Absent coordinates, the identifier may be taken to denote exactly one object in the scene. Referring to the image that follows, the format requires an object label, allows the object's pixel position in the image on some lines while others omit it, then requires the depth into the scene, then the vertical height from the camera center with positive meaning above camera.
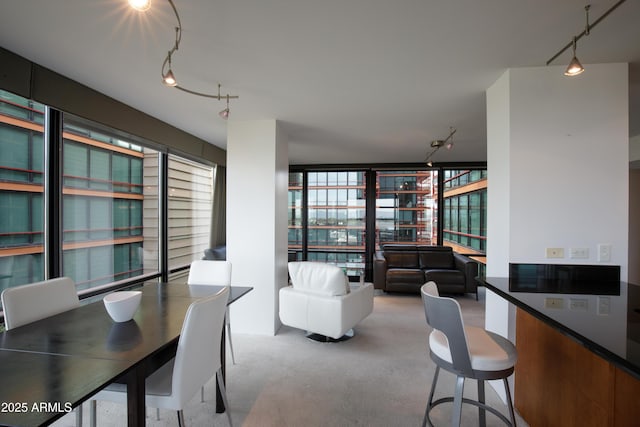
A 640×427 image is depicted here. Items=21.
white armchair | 3.06 -0.96
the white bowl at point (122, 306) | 1.61 -0.52
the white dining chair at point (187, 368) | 1.42 -0.80
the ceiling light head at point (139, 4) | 1.25 +0.90
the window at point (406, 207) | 6.23 +0.14
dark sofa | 5.01 -1.01
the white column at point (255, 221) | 3.52 -0.10
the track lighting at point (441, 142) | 3.96 +1.10
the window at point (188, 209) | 4.25 +0.06
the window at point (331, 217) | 6.47 -0.09
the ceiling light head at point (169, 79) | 1.74 +0.80
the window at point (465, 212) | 5.82 +0.04
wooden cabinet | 1.24 -0.87
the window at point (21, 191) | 2.21 +0.16
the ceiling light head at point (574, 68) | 1.68 +0.85
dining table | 0.93 -0.61
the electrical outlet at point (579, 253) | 2.19 -0.29
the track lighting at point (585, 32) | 1.57 +1.07
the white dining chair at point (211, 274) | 2.78 -0.59
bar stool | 1.43 -0.72
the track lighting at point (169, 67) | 1.26 +0.91
